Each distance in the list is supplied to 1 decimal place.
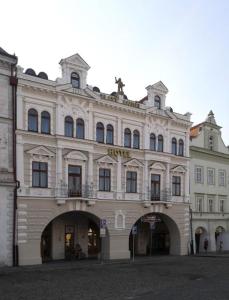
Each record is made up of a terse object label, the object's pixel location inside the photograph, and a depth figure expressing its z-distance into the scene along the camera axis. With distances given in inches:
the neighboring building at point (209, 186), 1053.7
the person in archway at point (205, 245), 1066.7
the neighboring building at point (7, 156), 674.7
